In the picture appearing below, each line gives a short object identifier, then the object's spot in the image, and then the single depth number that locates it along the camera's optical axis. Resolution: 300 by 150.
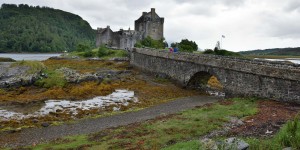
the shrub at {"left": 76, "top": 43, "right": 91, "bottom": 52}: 107.85
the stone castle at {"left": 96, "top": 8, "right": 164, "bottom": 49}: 89.00
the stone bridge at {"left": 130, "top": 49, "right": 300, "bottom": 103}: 25.44
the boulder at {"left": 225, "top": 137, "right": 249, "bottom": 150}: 11.74
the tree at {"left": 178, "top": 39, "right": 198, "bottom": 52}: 69.00
